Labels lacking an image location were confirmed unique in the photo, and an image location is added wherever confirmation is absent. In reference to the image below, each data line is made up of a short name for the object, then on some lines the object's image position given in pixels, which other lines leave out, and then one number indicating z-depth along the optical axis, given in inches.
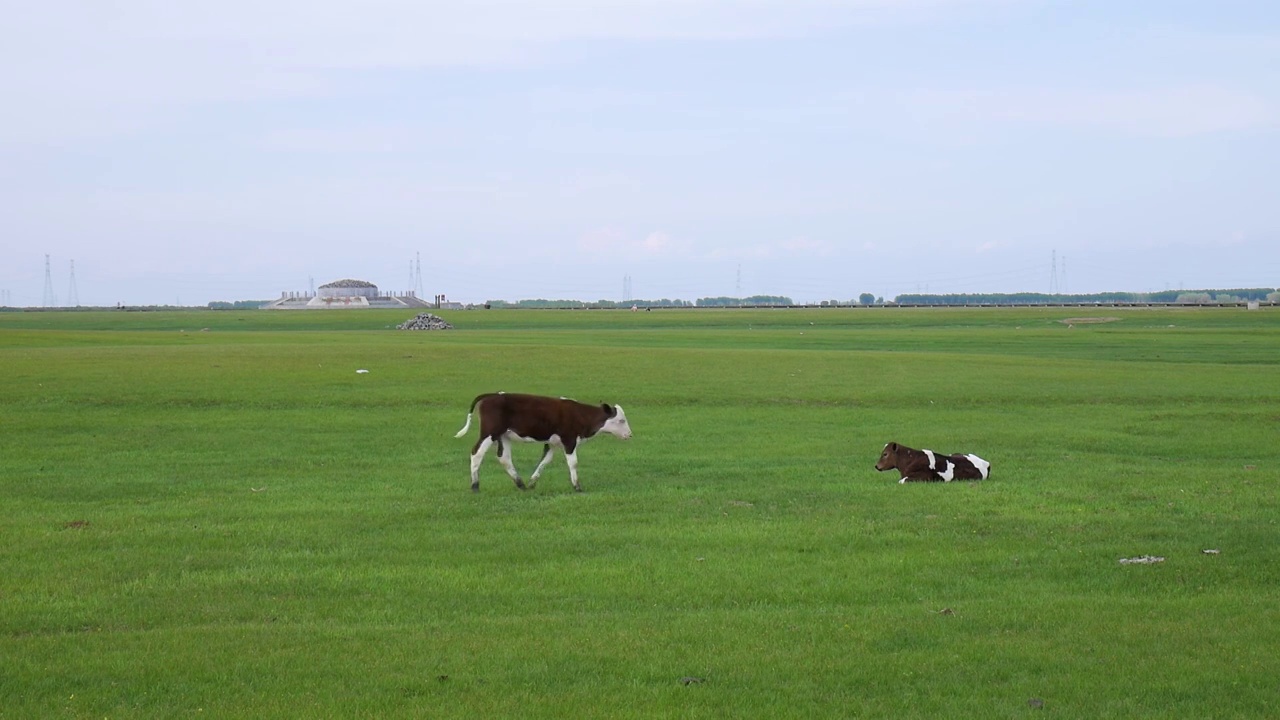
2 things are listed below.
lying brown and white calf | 799.7
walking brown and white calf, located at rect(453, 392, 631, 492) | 754.8
